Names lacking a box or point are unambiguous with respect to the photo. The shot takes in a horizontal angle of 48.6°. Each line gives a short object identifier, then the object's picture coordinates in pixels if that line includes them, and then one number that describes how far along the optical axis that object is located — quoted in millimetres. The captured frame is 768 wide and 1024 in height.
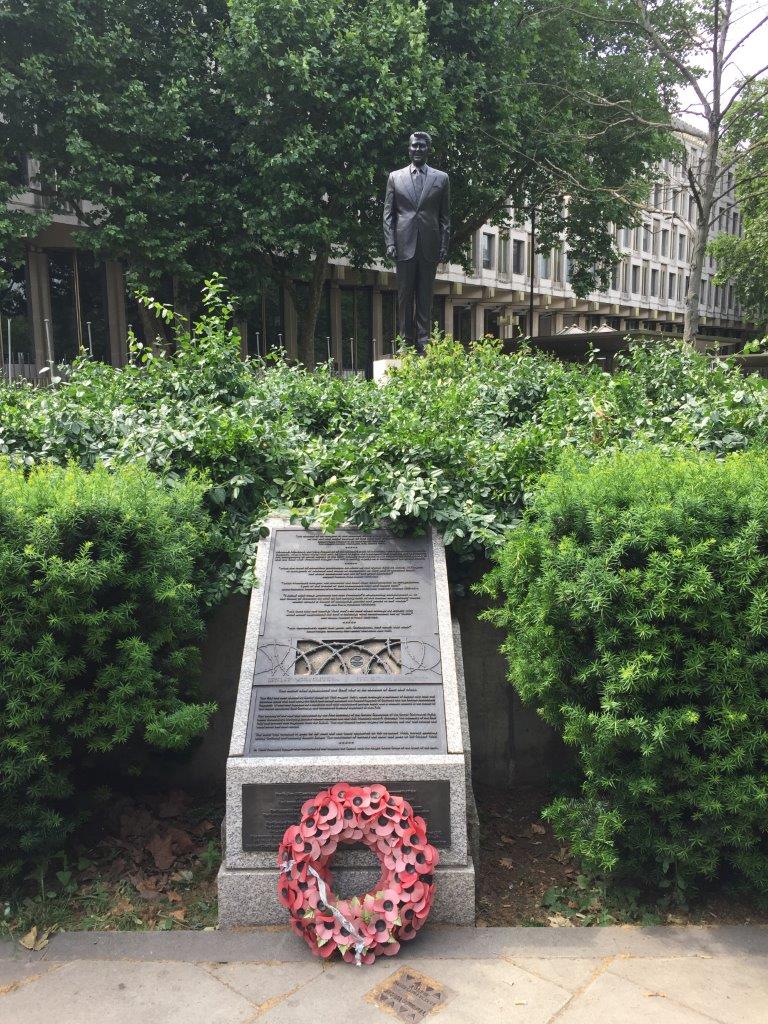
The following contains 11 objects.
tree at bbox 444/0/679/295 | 20750
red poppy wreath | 3176
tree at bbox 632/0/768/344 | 15102
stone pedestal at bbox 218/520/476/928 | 3482
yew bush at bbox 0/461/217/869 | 3416
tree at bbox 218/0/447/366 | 18188
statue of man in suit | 11031
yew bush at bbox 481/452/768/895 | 3250
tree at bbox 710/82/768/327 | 19219
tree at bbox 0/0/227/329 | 18125
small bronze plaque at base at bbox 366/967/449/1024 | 2850
